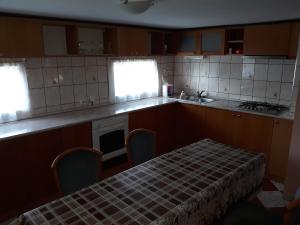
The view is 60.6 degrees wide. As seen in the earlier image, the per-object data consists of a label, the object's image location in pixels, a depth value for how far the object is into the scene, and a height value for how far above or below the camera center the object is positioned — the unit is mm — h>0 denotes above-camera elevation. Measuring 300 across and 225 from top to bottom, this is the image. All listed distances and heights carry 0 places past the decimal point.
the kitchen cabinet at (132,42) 3527 +267
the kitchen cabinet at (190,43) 4047 +277
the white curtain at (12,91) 2832 -340
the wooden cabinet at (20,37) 2549 +236
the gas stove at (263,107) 3309 -628
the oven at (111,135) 3172 -944
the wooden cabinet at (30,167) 2488 -1054
